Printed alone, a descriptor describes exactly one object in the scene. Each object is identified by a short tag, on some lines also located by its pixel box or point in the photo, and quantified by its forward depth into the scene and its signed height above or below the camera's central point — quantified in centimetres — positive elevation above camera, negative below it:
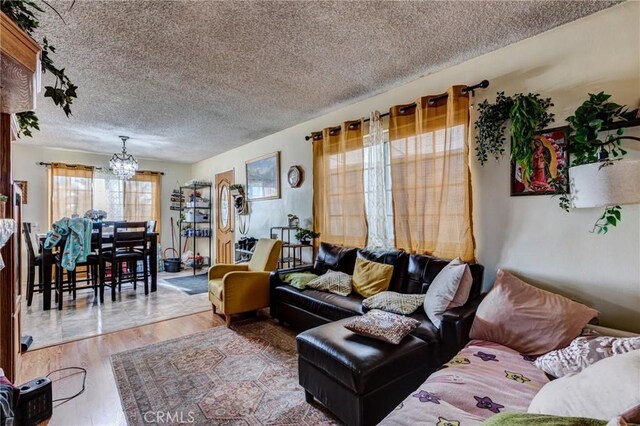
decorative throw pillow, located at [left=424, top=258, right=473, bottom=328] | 203 -55
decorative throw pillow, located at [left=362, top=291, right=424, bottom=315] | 223 -69
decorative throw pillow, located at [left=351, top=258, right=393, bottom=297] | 268 -60
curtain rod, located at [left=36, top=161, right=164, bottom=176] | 525 +90
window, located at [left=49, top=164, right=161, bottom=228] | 539 +40
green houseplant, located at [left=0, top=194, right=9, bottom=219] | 158 +3
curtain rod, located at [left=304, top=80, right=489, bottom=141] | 236 +99
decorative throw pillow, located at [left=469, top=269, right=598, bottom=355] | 164 -61
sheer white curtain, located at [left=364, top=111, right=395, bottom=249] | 306 +25
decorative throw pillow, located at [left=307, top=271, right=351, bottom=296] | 286 -69
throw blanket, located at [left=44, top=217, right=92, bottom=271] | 369 -30
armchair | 317 -78
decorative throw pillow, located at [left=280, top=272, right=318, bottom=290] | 306 -70
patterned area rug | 180 -120
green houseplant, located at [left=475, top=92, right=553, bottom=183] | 205 +64
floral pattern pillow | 132 -65
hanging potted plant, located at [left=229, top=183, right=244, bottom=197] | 538 +45
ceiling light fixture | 468 +78
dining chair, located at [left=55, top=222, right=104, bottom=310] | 400 -68
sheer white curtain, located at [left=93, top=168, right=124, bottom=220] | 584 +41
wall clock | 414 +52
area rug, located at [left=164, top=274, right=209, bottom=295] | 472 -119
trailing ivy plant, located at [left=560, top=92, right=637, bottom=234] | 174 +46
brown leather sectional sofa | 187 -73
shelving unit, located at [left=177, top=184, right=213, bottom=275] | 630 -10
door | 589 -10
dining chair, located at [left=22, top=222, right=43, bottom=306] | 380 -63
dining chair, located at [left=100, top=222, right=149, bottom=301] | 415 -55
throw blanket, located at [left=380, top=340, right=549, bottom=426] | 113 -76
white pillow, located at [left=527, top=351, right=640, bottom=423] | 84 -55
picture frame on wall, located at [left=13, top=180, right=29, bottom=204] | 507 +45
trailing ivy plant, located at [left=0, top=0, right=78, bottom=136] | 119 +80
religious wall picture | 202 +31
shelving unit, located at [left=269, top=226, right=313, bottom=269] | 395 -51
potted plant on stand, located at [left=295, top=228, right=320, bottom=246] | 379 -28
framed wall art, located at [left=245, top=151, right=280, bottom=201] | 461 +58
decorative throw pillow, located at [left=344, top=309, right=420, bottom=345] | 174 -69
